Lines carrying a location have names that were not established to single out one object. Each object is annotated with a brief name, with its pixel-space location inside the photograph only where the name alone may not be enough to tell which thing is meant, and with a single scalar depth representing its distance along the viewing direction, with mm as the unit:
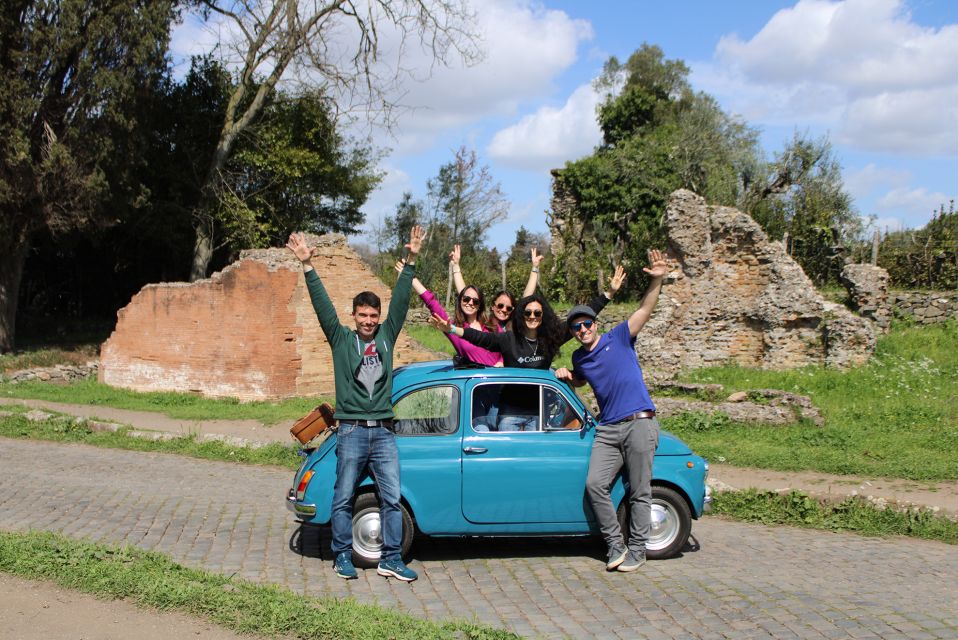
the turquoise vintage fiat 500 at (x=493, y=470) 6156
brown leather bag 6555
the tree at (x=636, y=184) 33406
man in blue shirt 6129
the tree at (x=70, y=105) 20312
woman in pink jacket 7426
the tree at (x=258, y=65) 25688
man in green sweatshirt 5895
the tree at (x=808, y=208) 23625
